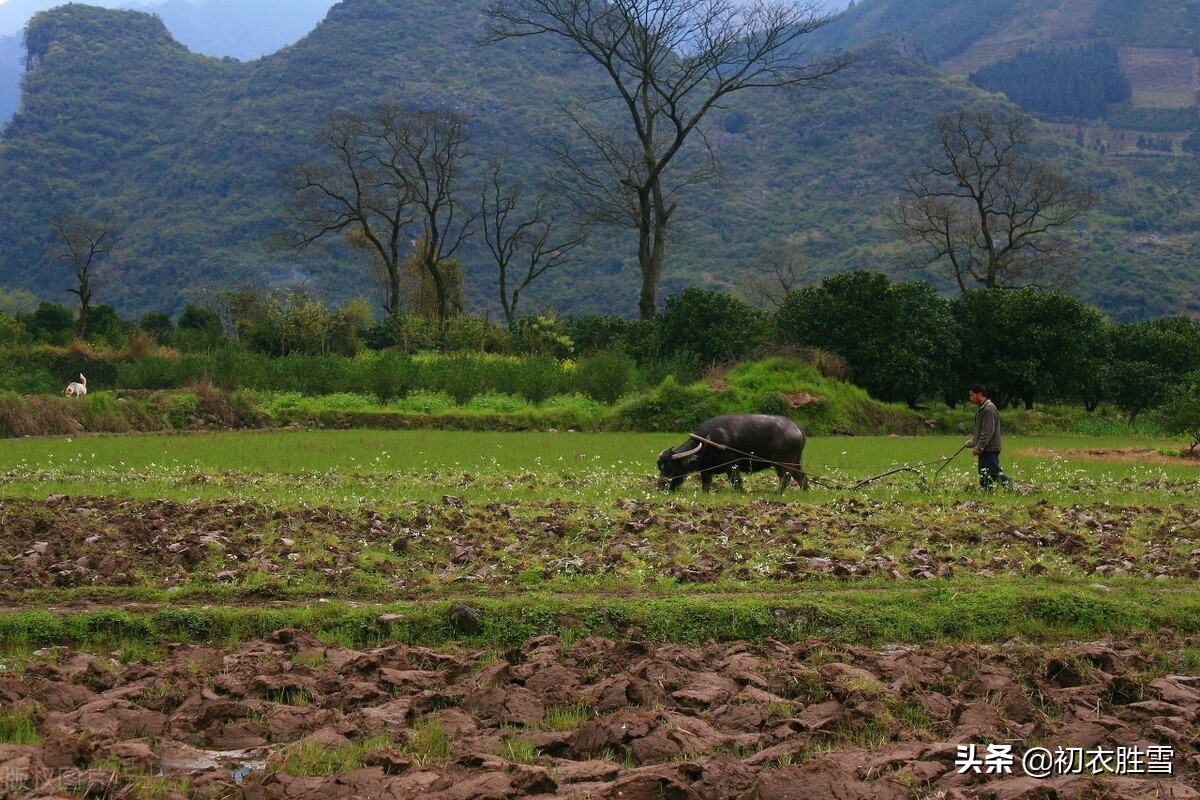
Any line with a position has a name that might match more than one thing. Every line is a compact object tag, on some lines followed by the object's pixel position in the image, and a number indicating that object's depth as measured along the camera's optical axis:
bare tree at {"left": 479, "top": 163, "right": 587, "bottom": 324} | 66.69
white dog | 31.75
